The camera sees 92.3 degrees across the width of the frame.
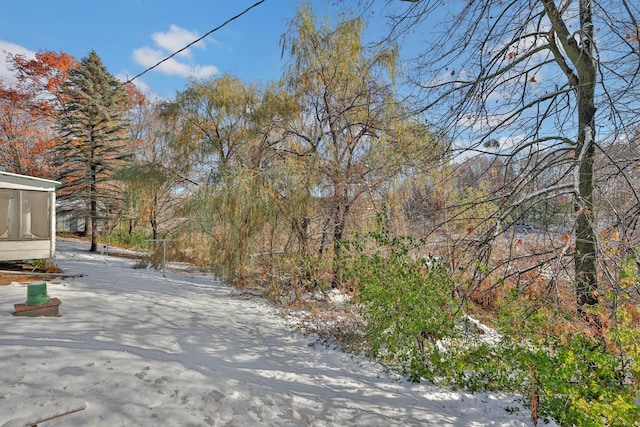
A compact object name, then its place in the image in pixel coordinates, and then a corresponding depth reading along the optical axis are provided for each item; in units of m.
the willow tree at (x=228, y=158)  5.77
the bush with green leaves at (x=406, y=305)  3.22
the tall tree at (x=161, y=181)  7.17
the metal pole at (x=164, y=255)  7.02
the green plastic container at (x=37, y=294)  3.47
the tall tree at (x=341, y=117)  5.89
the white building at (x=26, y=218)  5.98
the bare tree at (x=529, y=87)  2.37
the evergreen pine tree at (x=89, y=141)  11.75
